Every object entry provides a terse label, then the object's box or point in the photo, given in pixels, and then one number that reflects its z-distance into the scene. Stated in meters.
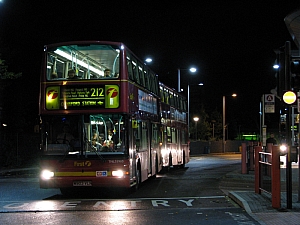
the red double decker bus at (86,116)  14.40
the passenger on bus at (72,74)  14.68
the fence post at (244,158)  21.25
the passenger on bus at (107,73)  14.62
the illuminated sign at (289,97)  11.39
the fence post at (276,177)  11.40
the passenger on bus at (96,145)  14.48
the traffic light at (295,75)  11.57
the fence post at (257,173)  13.43
